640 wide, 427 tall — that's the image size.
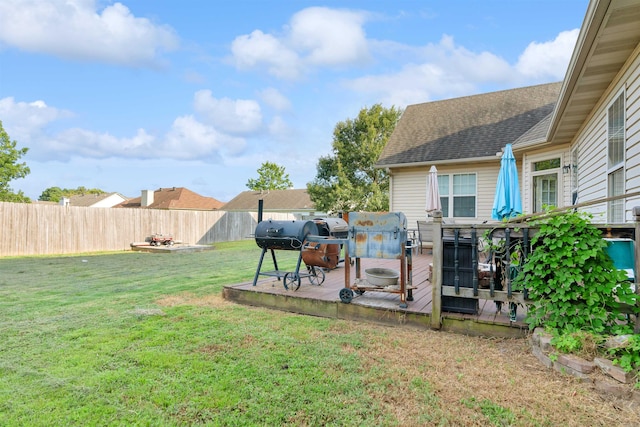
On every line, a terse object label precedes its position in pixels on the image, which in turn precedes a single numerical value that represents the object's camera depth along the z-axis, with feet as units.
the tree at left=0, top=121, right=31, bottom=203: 74.95
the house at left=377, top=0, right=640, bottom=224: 12.84
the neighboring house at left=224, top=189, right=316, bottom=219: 117.50
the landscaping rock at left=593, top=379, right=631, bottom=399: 7.22
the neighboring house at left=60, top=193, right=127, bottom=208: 140.67
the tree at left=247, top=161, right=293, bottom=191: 139.33
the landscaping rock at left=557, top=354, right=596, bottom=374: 7.97
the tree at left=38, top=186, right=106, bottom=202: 205.16
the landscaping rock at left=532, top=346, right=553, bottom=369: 8.82
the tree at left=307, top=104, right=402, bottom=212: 77.36
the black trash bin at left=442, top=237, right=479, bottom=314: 11.68
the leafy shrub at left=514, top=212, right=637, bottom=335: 8.77
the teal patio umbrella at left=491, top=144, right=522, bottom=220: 22.92
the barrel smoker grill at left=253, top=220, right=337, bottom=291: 16.15
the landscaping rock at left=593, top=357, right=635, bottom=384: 7.35
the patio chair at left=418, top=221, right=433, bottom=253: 28.05
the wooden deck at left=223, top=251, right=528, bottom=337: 11.45
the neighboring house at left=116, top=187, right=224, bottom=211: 123.24
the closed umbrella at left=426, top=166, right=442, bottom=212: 29.17
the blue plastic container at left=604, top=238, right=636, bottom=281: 8.83
